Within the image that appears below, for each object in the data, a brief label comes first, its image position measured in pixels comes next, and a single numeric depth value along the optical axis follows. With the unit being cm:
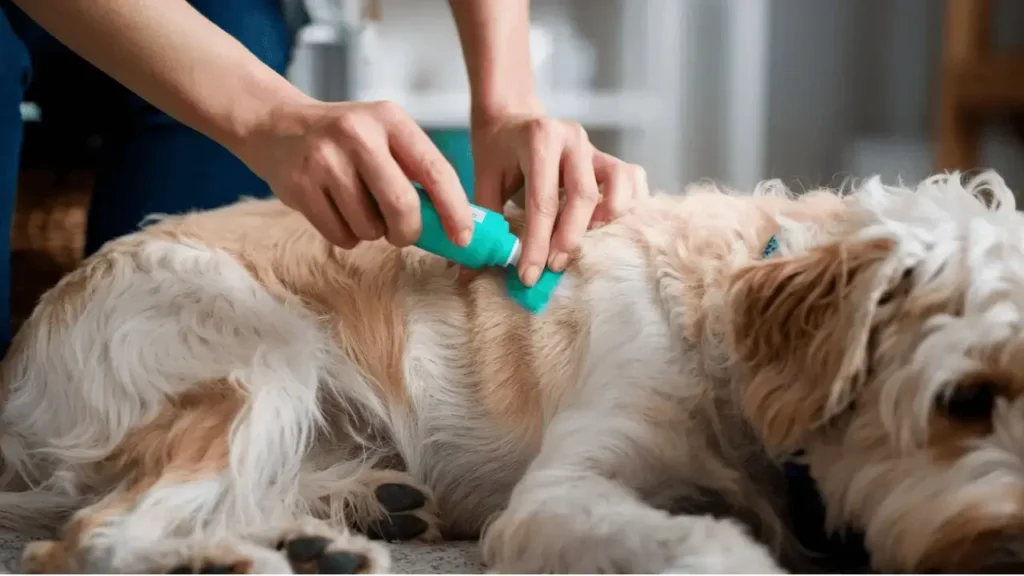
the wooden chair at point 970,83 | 300
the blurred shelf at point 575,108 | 354
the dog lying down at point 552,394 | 100
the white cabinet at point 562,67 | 354
